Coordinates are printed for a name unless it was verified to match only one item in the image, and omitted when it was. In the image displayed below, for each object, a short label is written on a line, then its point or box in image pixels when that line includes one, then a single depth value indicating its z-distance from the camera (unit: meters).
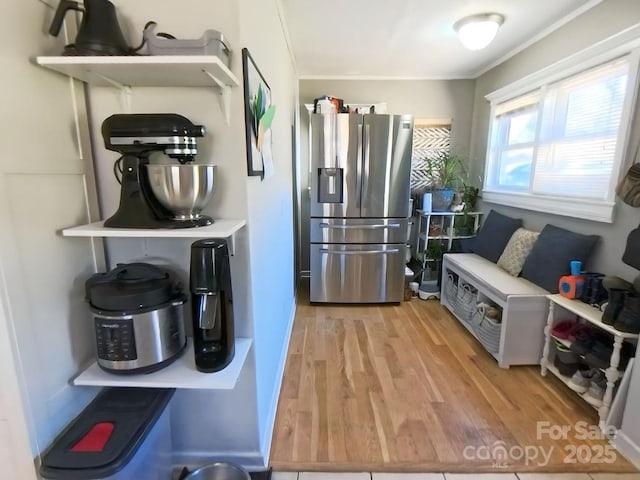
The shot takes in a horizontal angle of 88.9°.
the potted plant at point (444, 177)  3.42
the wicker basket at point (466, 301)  2.69
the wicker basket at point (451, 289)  3.07
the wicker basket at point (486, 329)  2.30
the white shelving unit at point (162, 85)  0.92
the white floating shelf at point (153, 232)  1.01
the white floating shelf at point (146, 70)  0.92
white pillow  2.55
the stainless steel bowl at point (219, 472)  1.35
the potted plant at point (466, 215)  3.54
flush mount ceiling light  2.24
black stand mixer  1.04
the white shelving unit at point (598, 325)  1.63
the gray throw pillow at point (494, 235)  2.89
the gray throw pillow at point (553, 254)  2.13
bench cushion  2.26
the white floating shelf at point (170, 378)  1.09
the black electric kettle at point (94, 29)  0.94
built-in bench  2.17
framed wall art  1.19
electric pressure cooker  1.06
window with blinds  2.03
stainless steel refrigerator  3.00
